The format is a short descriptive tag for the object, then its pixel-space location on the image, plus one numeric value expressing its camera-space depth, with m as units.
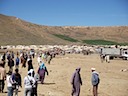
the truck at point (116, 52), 51.40
